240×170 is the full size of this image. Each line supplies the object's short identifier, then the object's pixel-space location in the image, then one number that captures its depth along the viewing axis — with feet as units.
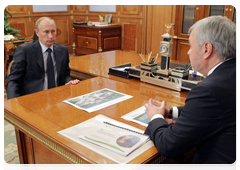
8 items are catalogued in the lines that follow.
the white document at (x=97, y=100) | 5.67
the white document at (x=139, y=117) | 4.92
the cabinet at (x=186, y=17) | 14.58
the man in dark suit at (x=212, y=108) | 3.56
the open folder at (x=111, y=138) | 3.86
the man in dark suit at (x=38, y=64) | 7.92
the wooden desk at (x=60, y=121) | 3.90
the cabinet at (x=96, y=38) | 21.36
